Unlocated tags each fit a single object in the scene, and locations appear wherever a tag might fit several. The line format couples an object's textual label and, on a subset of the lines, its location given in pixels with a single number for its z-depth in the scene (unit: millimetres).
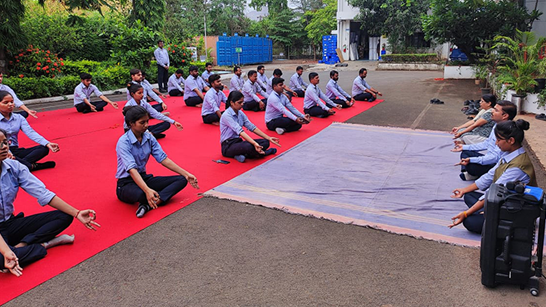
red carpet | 3404
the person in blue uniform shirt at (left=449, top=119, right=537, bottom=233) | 3217
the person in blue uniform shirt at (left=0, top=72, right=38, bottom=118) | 6996
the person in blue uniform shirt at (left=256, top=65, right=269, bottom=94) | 11406
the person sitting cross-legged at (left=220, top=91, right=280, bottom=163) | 5832
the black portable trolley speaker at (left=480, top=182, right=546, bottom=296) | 2607
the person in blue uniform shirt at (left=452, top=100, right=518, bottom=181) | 4594
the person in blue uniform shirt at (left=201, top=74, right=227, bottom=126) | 8281
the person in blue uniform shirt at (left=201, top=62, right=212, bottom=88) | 12123
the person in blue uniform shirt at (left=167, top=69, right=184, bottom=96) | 12422
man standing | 13773
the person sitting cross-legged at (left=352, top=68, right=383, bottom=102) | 11472
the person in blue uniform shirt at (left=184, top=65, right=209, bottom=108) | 10664
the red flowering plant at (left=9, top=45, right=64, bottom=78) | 12648
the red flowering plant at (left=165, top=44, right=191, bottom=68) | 17094
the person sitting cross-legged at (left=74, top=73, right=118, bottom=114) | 9320
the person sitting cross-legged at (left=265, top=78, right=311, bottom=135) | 7434
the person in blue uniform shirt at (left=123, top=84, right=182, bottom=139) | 6609
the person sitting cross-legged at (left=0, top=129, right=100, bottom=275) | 3174
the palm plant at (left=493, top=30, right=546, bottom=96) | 9203
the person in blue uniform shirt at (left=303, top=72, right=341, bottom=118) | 8961
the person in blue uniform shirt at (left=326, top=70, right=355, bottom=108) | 10500
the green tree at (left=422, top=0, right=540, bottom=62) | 14984
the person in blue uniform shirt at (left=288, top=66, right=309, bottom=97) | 12400
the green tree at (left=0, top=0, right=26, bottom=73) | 11820
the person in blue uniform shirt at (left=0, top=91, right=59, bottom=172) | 5152
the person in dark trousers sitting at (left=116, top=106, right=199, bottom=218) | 4098
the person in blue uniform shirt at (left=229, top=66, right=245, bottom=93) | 11270
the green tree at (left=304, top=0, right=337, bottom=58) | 31797
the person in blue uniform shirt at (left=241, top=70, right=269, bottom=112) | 9878
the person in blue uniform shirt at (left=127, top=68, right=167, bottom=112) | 8289
